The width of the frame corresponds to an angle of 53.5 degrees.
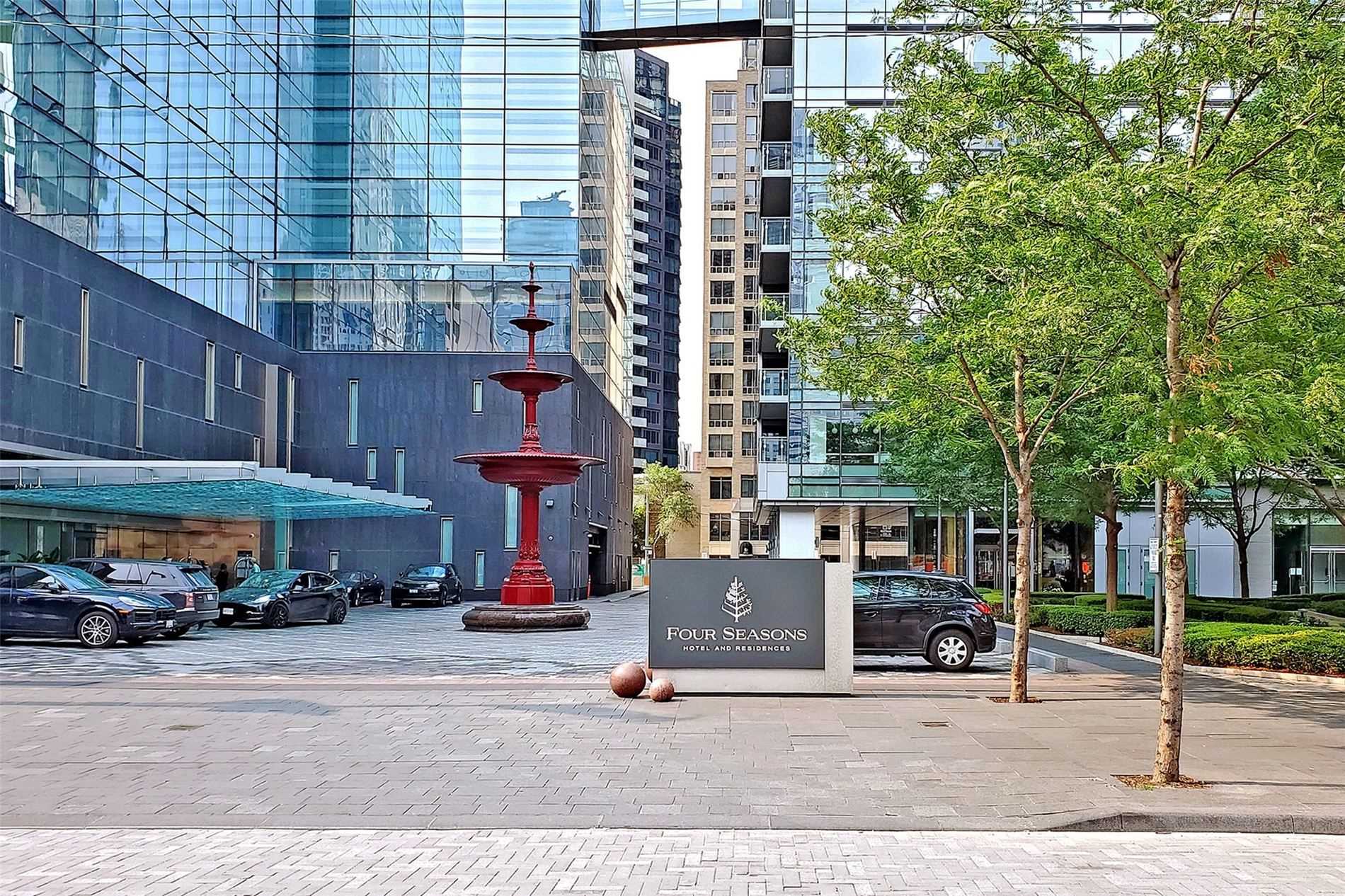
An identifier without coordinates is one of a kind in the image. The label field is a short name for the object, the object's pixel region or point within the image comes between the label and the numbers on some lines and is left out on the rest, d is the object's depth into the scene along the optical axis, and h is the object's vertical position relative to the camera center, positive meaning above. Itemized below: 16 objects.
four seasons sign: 17.16 -1.26
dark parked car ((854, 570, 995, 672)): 20.91 -1.61
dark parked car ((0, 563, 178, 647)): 24.44 -1.72
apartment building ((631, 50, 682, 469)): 132.62 +25.35
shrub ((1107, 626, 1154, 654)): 25.20 -2.30
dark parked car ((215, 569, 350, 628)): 32.19 -2.08
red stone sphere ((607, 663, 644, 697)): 16.80 -2.06
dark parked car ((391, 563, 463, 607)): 46.56 -2.41
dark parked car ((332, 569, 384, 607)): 47.56 -2.52
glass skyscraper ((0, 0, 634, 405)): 53.66 +15.11
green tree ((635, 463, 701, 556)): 117.00 +1.46
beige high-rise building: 105.44 +15.48
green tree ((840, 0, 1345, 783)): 11.10 +2.69
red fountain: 31.69 +0.77
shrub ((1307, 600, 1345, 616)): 29.17 -1.90
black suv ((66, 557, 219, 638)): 27.52 -1.38
